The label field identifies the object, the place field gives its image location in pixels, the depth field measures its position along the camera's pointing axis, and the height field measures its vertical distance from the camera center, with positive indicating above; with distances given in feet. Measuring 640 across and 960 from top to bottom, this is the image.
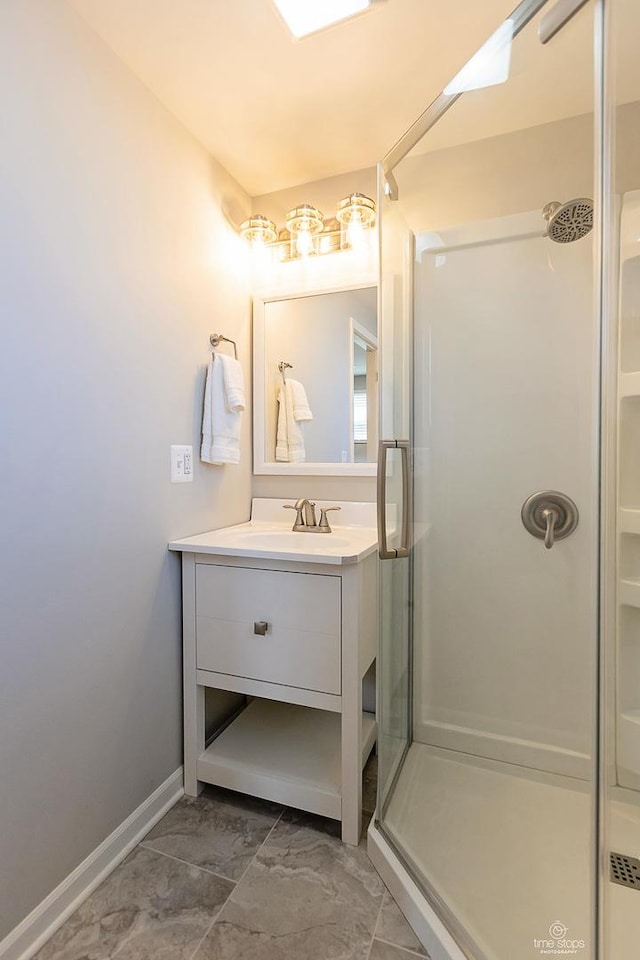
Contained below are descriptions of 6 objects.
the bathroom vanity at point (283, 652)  4.20 -1.87
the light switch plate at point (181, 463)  4.87 +0.10
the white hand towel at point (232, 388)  5.34 +1.05
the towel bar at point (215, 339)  5.48 +1.69
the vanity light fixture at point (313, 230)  5.68 +3.32
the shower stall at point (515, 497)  3.16 -0.27
